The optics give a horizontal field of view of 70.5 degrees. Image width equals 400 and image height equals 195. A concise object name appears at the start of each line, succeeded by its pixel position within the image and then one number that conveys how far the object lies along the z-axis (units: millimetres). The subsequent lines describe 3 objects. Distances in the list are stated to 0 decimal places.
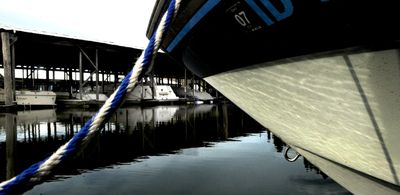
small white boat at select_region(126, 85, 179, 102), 24641
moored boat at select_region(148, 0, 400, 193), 839
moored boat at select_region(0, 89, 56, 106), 16469
